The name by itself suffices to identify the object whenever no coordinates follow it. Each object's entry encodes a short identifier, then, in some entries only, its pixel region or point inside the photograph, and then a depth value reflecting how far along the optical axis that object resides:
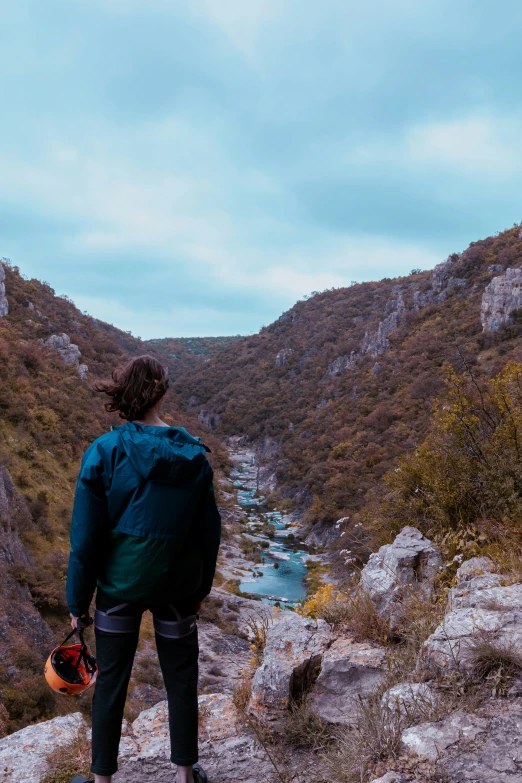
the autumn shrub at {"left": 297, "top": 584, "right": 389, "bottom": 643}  3.25
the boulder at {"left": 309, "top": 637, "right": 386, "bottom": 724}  2.79
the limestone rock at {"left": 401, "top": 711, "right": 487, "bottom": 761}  1.88
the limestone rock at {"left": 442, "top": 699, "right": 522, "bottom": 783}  1.71
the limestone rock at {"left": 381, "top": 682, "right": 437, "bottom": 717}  2.16
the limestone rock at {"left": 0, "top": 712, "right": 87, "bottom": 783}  2.82
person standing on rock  2.03
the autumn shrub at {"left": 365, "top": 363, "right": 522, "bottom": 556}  4.05
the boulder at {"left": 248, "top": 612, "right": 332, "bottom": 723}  2.92
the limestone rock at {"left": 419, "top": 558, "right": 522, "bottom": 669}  2.37
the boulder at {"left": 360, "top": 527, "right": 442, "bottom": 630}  3.46
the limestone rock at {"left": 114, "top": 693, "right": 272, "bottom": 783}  2.59
